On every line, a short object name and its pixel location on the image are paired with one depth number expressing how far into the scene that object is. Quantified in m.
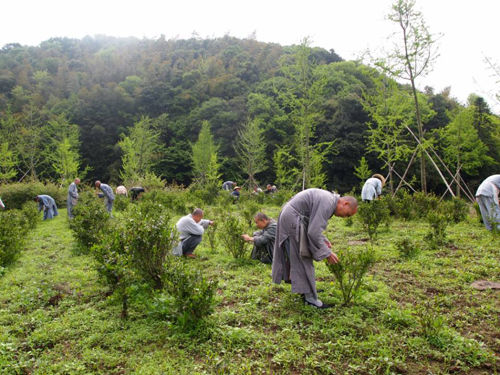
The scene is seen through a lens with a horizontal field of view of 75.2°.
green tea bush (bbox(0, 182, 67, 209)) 18.66
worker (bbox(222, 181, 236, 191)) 19.81
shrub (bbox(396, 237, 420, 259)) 6.13
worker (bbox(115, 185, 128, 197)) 18.06
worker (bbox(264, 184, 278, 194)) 21.36
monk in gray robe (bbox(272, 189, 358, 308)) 3.84
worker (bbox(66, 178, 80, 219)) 13.28
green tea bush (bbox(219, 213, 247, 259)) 6.43
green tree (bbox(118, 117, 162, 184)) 27.38
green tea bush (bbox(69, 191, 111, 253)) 7.57
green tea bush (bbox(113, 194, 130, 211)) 15.51
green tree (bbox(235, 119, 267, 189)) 24.39
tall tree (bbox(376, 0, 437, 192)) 12.34
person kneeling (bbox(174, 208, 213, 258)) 6.78
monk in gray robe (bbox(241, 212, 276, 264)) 5.84
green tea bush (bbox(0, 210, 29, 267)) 6.67
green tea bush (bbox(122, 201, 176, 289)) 4.31
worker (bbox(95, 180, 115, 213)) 12.99
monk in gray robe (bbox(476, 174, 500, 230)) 7.73
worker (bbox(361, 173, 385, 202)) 10.58
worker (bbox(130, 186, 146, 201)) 19.61
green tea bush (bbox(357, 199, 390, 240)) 8.02
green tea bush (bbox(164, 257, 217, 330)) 3.52
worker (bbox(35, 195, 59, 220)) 14.57
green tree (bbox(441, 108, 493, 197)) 23.36
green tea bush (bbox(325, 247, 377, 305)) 4.13
